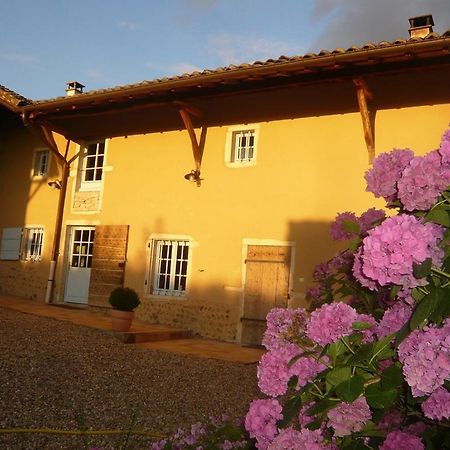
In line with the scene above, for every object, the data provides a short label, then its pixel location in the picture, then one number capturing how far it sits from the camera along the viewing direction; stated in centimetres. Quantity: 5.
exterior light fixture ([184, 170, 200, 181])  1033
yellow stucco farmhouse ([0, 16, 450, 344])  864
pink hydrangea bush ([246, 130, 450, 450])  133
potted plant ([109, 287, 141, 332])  870
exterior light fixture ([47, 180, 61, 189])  1232
